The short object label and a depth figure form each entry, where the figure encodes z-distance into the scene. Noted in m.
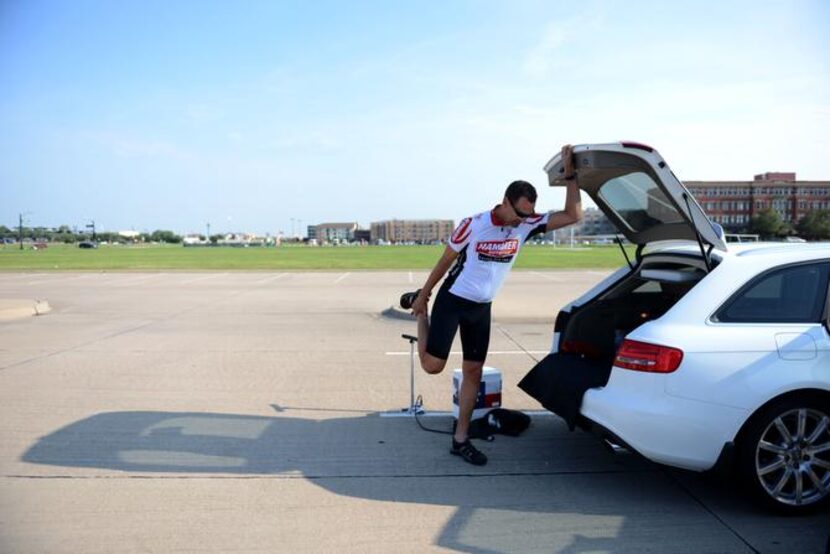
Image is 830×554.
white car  3.48
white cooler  5.39
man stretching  4.36
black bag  5.15
